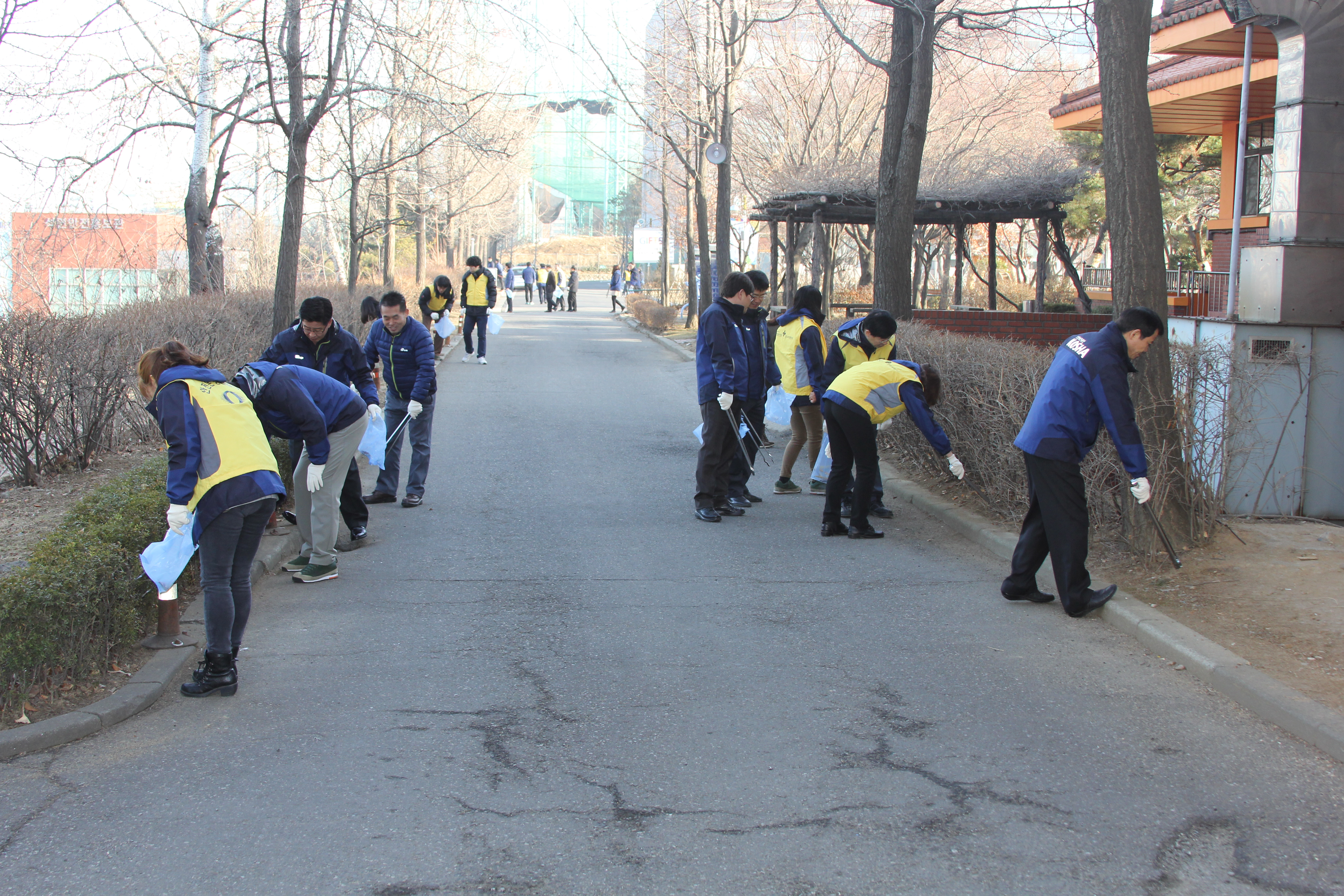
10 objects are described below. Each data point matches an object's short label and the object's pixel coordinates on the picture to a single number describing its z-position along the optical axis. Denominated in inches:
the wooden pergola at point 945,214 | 741.9
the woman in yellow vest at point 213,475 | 180.9
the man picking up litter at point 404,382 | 334.0
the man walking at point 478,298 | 754.8
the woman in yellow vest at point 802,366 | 344.8
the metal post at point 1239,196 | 419.5
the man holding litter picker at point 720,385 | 319.0
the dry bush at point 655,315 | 1162.6
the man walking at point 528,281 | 1948.8
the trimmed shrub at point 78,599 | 172.1
